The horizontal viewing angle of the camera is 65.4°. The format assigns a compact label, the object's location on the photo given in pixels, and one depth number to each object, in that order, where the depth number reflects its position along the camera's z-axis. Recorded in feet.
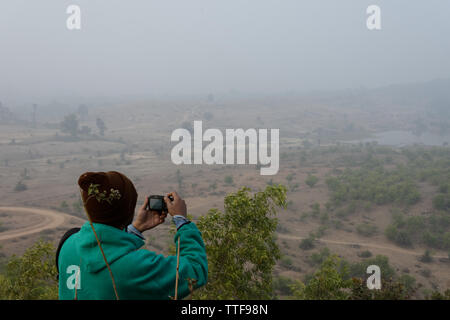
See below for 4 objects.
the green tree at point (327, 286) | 18.79
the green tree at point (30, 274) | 15.79
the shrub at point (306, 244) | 73.51
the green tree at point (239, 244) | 14.85
